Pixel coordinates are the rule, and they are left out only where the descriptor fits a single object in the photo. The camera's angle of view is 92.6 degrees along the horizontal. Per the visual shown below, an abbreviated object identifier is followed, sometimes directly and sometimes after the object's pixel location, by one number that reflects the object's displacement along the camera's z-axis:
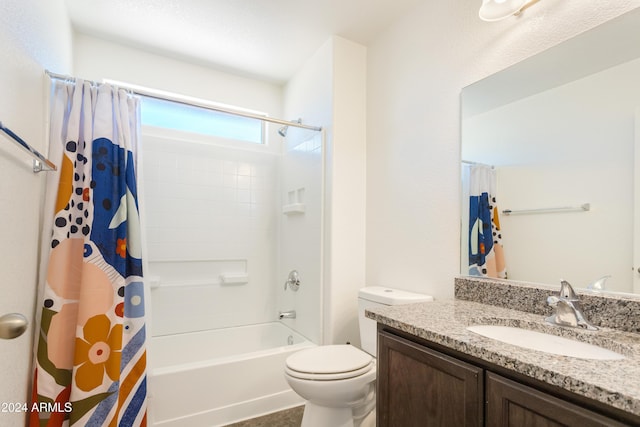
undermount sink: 0.87
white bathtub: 1.68
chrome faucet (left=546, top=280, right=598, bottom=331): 0.99
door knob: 0.78
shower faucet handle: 2.48
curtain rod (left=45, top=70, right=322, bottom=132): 1.49
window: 2.51
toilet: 1.38
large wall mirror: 1.02
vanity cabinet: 0.67
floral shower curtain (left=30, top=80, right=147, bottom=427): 1.37
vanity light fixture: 1.24
